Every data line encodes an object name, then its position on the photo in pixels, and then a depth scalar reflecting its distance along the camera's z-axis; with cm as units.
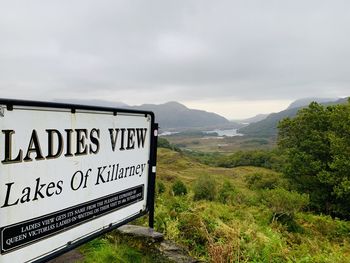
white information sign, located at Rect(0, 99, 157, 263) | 275
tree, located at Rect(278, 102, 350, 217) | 2677
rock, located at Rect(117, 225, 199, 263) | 454
